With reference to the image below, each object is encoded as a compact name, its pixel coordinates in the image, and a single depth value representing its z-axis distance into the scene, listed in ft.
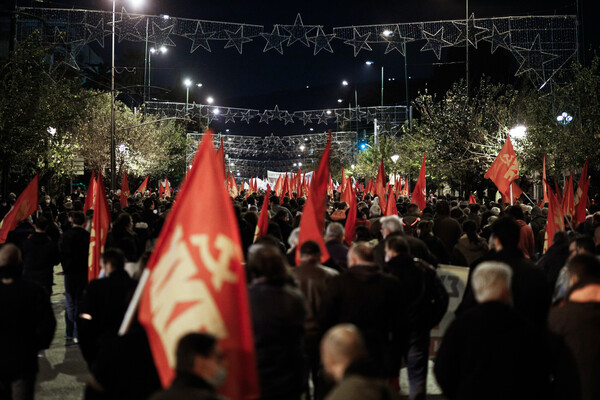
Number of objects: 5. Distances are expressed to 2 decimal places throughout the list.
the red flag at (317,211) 25.98
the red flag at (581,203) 47.70
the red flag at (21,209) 40.47
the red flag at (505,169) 57.93
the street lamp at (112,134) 101.35
